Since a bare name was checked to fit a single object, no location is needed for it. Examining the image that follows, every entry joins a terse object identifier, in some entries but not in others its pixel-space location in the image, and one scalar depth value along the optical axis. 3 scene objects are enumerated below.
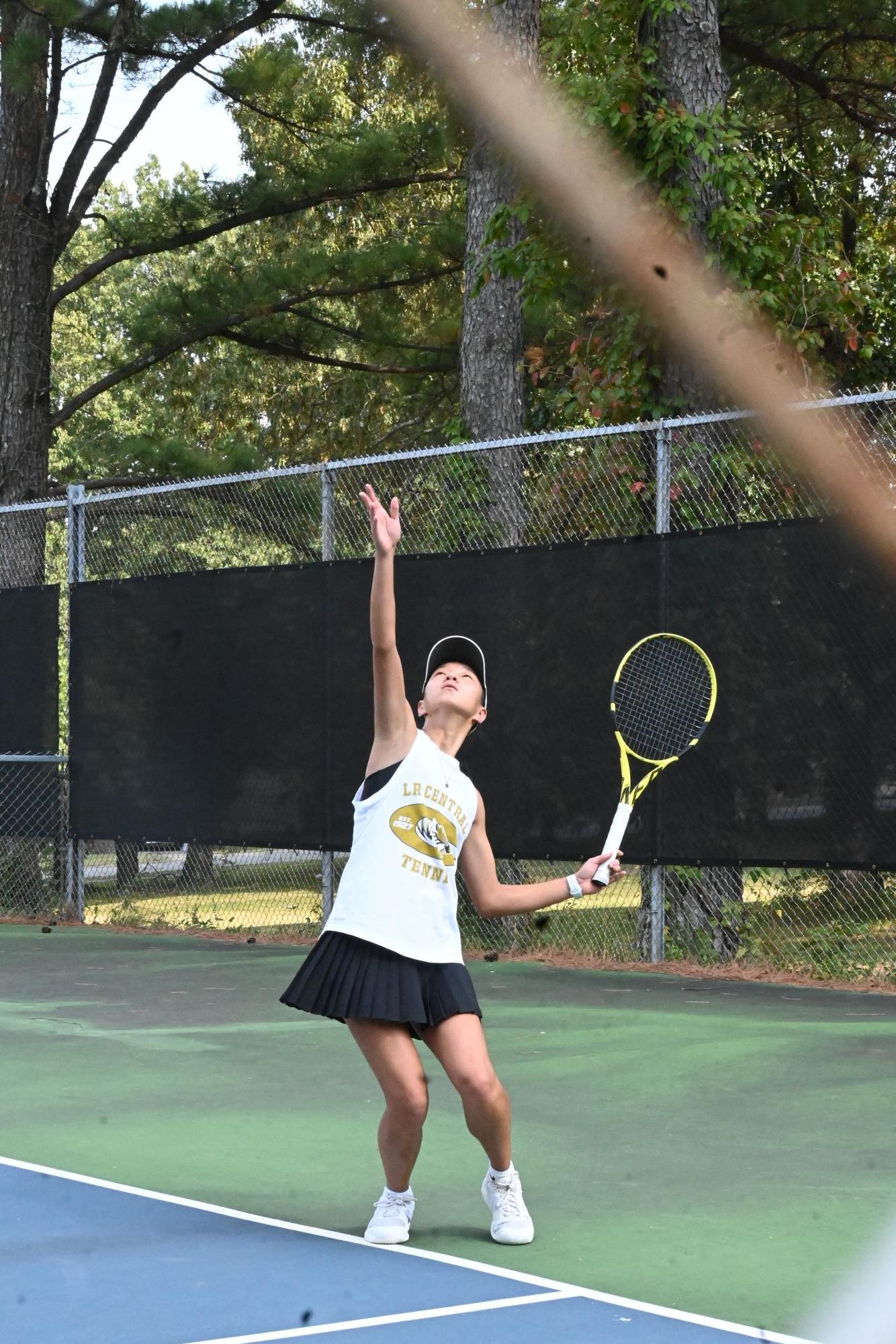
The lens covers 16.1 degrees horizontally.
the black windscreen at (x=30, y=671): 21.80
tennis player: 7.77
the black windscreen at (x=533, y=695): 15.09
